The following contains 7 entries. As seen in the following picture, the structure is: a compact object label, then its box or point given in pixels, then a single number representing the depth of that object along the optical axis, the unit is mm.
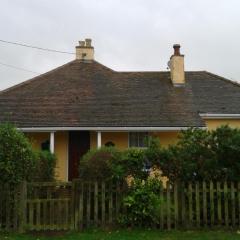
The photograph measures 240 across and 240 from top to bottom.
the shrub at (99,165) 7674
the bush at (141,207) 7193
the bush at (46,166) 9151
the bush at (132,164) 7521
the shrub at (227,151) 7395
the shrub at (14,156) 7283
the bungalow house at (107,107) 12727
